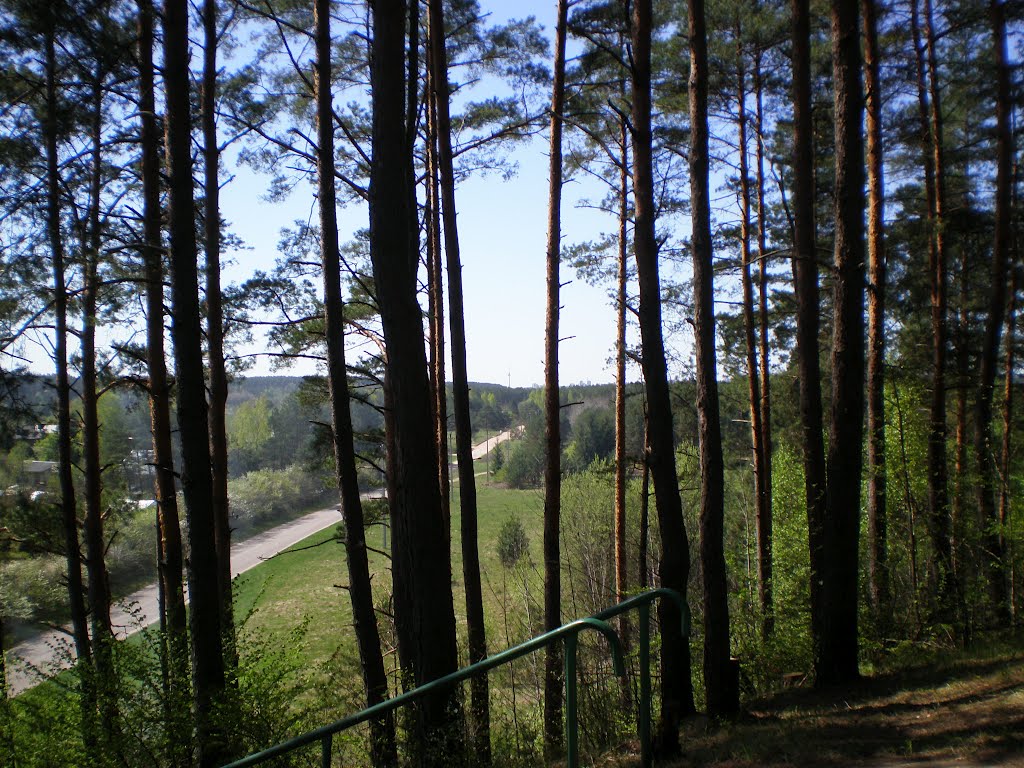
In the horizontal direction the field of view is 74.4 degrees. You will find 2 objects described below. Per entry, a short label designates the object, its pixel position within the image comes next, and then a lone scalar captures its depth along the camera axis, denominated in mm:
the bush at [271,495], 39281
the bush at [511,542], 25930
